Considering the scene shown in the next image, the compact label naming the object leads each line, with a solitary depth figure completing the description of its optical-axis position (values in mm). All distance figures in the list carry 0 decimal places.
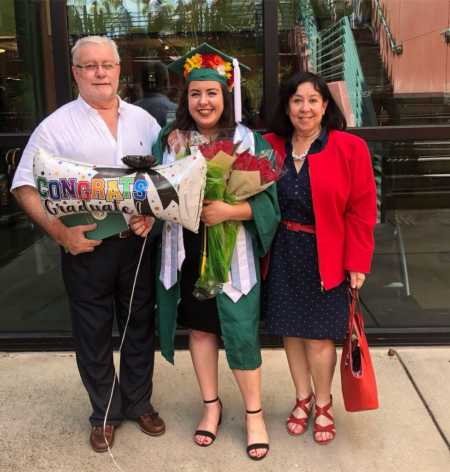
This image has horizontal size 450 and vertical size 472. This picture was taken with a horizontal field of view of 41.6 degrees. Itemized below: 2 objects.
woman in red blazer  2449
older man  2426
